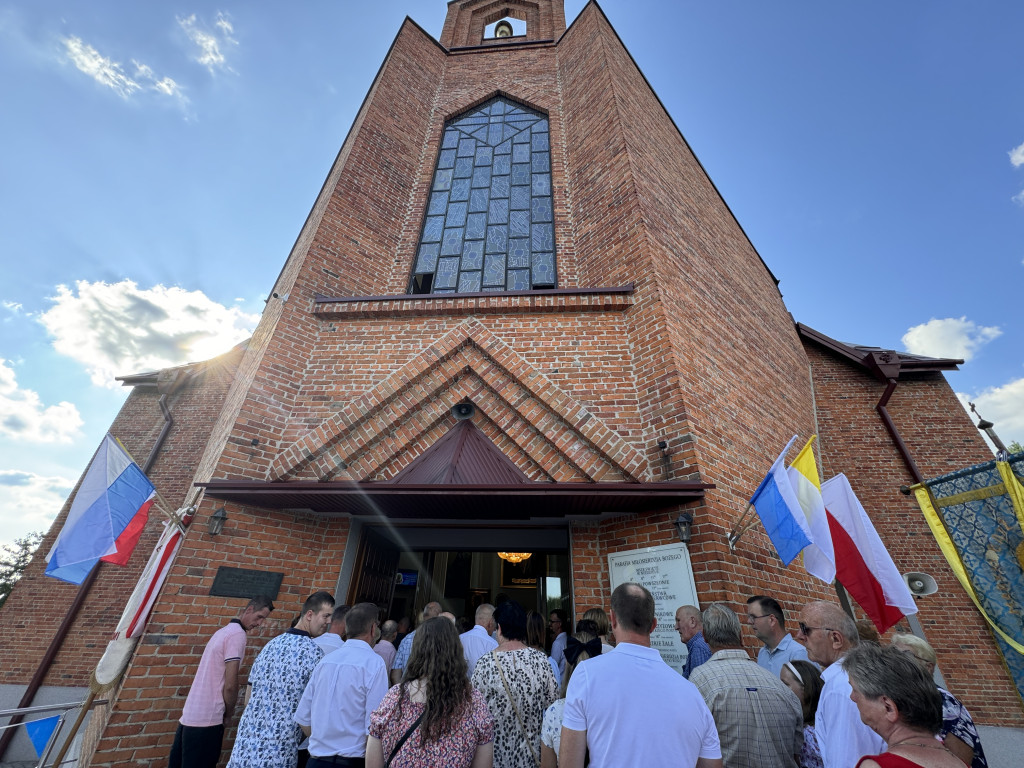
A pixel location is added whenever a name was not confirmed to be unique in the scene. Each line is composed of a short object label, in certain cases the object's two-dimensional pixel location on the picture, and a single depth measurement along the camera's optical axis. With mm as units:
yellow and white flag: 3674
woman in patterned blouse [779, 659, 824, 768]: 2391
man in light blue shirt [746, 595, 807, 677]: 3234
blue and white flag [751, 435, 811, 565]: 3666
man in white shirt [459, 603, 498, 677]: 4027
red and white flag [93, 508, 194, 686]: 4098
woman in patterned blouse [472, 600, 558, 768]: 2664
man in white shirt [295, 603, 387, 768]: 2781
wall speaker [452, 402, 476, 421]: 5816
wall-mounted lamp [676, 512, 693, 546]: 4246
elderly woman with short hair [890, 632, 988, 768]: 2219
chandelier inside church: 9161
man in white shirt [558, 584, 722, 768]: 1917
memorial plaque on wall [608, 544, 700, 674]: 4102
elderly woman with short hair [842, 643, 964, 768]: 1504
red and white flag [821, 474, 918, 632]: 4090
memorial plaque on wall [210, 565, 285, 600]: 4641
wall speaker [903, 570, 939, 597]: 7176
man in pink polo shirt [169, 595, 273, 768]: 3568
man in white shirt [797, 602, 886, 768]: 1969
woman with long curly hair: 2207
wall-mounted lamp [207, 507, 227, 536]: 4727
